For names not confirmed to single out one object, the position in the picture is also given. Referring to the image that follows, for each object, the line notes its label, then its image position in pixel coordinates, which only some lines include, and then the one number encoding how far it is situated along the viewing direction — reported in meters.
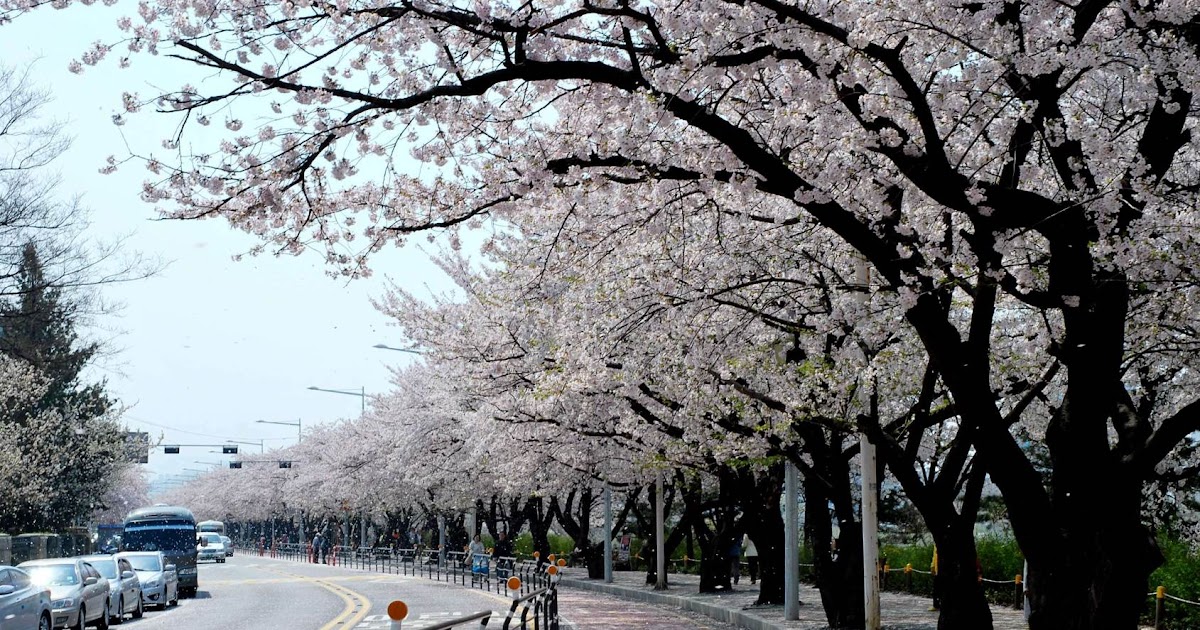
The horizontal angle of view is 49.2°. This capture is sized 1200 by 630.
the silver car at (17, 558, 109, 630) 21.64
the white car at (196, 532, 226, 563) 79.38
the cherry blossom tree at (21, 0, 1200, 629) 9.50
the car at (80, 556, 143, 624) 26.33
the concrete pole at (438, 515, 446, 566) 52.29
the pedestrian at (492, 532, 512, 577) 50.38
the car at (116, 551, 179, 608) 30.61
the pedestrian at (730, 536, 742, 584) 36.80
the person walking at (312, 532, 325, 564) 76.25
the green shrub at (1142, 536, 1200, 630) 18.48
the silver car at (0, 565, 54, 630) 18.19
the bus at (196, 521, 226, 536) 107.88
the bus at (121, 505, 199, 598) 42.69
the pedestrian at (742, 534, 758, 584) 38.78
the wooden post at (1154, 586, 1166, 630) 17.86
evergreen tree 48.06
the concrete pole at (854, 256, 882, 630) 16.05
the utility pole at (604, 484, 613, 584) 38.66
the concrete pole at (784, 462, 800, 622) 21.97
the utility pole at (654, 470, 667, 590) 34.06
